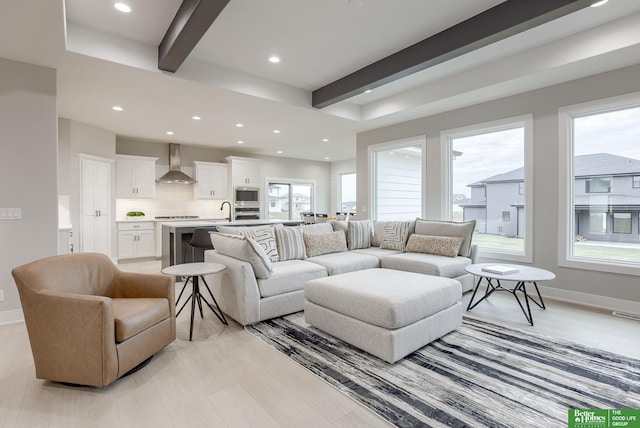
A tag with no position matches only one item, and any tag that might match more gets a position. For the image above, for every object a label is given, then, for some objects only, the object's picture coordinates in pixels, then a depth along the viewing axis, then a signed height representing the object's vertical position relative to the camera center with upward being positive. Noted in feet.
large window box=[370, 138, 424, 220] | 19.52 +1.79
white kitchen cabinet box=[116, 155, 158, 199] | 22.36 +2.40
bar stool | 15.75 -1.46
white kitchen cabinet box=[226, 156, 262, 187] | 26.84 +3.39
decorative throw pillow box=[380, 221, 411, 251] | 15.97 -1.30
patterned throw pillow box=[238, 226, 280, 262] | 12.45 -1.16
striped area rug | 5.95 -3.79
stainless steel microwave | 27.20 +1.19
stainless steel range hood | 23.71 +2.82
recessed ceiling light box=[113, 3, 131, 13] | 9.18 +6.00
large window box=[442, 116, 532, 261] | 14.40 +1.34
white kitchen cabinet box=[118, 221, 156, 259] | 21.99 -2.13
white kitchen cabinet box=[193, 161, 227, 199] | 25.89 +2.51
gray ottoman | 7.65 -2.66
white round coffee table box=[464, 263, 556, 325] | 10.12 -2.16
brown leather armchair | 6.41 -2.52
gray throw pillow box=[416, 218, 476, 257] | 14.25 -0.92
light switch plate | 10.44 -0.11
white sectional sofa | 10.22 -1.97
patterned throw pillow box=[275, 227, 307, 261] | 13.06 -1.43
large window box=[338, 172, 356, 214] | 34.37 +1.88
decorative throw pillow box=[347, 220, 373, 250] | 16.37 -1.31
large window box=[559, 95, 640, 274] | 11.79 +0.99
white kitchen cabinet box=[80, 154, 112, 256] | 19.22 +0.38
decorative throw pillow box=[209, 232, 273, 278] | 10.18 -1.46
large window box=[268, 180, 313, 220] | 31.24 +1.14
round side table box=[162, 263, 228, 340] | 9.23 -1.85
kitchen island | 16.75 -1.62
